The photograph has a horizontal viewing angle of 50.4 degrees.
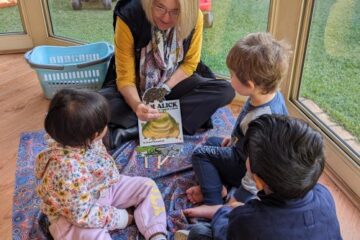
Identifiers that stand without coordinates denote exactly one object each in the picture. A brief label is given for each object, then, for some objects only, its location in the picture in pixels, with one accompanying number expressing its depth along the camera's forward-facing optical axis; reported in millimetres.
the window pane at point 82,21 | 2387
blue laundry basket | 1822
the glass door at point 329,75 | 1431
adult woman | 1470
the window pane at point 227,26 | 1783
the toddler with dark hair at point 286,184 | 729
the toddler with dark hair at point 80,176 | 965
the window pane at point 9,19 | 2469
